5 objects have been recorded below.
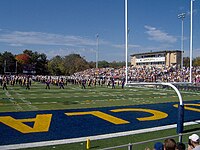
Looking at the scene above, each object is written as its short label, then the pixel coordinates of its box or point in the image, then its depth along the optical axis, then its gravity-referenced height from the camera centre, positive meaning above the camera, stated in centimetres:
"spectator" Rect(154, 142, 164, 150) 312 -108
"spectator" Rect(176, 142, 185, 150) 275 -95
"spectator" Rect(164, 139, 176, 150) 267 -90
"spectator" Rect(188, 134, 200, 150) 303 -97
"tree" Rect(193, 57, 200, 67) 4828 +349
